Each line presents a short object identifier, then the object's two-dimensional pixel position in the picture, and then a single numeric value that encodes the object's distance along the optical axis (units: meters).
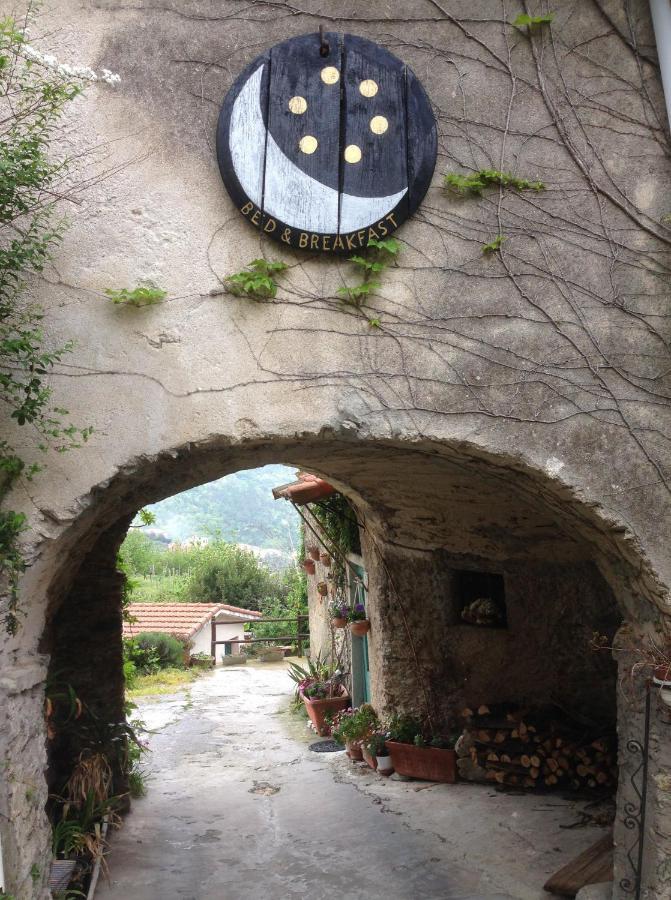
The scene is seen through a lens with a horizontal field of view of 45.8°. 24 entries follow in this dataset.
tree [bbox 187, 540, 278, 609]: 21.39
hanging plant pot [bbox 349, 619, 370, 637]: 7.97
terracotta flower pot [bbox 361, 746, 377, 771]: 7.16
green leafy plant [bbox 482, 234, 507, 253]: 3.63
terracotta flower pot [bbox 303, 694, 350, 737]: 8.77
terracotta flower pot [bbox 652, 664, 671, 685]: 3.37
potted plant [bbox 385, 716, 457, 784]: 6.57
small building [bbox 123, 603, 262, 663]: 16.25
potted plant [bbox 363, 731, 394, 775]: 7.00
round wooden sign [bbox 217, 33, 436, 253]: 3.54
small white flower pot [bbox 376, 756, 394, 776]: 6.99
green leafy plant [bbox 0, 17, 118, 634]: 3.10
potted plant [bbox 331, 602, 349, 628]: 8.54
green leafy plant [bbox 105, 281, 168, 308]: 3.38
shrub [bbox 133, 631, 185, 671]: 14.80
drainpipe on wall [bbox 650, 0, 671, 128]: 3.63
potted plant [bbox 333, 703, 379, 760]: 7.43
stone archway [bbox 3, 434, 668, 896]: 3.32
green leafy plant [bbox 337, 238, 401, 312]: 3.54
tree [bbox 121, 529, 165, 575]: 25.32
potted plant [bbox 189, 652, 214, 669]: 15.39
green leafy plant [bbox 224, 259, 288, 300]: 3.46
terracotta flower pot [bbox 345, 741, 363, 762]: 7.48
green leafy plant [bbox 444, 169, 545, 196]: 3.63
